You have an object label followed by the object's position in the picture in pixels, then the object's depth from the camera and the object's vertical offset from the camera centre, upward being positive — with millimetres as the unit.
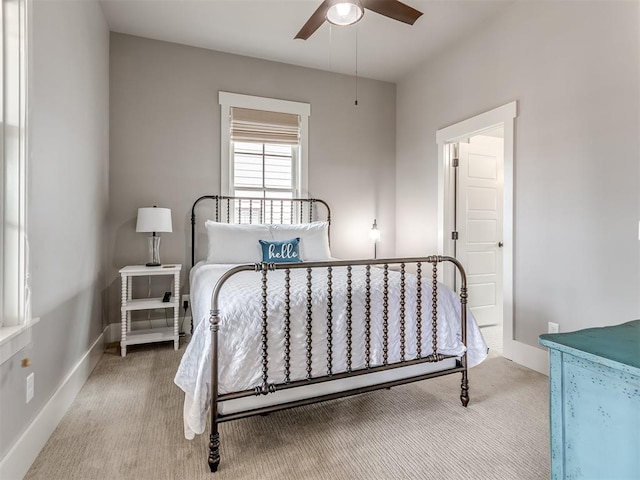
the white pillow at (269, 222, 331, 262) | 3389 +45
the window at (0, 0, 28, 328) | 1479 +341
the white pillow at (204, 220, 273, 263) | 3201 -15
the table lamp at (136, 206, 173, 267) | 3137 +196
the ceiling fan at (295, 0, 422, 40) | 2055 +1538
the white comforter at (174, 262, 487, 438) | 1587 -480
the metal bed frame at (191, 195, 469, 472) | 1548 -547
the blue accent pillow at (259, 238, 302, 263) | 3123 -96
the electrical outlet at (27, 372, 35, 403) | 1601 -688
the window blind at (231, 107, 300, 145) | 3838 +1326
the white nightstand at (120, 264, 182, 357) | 2986 -576
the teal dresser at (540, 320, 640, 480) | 932 -477
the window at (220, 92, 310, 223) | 3816 +1034
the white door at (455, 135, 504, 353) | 3844 +200
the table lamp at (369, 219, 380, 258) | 4219 +72
